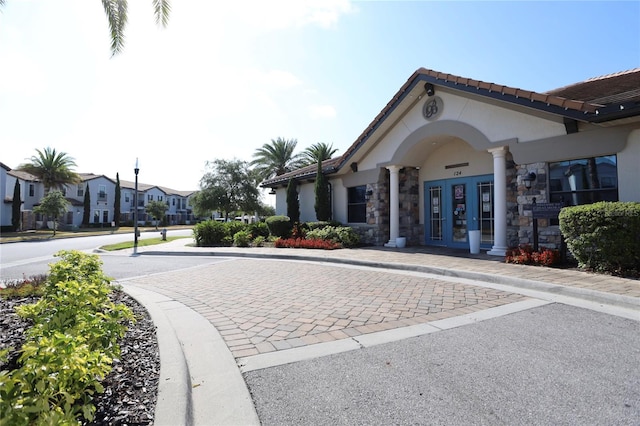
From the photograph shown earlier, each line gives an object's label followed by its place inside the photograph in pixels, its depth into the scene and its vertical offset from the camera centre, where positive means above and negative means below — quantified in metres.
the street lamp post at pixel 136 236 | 16.76 -0.80
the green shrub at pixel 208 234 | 17.27 -0.64
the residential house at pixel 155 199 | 55.38 +3.88
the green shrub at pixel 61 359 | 1.70 -0.87
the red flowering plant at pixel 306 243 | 13.20 -0.91
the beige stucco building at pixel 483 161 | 8.07 +1.90
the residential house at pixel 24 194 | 38.06 +3.62
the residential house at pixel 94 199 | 47.50 +3.39
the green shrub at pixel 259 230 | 17.70 -0.46
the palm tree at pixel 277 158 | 32.55 +6.15
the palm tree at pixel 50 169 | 39.38 +6.32
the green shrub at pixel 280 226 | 16.72 -0.24
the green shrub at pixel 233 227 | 17.81 -0.31
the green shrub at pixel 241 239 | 15.96 -0.84
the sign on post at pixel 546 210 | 7.99 +0.25
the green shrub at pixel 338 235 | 13.77 -0.60
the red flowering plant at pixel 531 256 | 7.92 -0.87
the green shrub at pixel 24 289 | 5.40 -1.12
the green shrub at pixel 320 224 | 15.54 -0.14
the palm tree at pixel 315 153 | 32.03 +6.61
